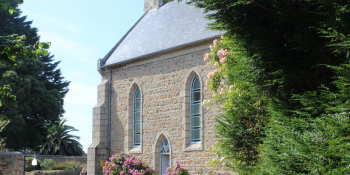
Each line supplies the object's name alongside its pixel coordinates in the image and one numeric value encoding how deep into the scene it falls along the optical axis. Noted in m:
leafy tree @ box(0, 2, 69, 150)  28.88
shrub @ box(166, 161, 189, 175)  13.80
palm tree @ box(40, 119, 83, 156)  35.50
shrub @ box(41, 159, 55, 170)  26.74
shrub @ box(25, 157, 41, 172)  27.20
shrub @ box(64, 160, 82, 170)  26.93
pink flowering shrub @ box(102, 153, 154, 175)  15.28
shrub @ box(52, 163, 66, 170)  26.75
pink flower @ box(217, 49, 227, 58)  9.47
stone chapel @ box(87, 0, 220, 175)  14.16
